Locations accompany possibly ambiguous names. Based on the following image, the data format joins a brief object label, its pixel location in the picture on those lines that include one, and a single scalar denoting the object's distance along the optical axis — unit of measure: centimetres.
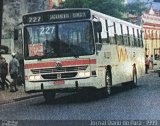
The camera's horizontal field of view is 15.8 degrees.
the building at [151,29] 8656
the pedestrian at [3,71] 2750
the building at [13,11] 4897
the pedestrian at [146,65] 5001
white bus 1884
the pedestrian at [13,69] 2653
